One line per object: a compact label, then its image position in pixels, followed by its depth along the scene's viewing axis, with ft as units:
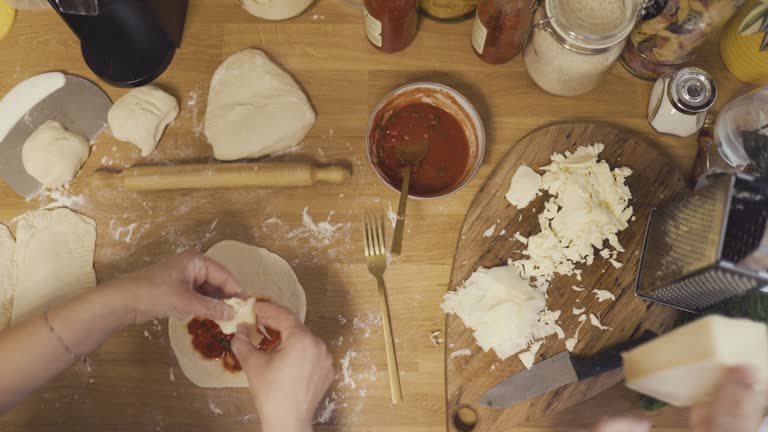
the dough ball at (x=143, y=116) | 4.31
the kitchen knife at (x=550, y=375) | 3.84
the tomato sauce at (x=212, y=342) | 4.12
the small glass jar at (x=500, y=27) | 3.96
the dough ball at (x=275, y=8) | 4.37
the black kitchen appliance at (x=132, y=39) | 4.17
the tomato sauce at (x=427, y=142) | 4.20
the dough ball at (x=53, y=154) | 4.29
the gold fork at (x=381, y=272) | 4.01
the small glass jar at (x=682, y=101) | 4.02
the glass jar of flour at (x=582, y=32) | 3.74
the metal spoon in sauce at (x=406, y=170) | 4.04
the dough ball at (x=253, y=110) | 4.38
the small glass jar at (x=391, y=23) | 3.96
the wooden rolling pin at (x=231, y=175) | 4.24
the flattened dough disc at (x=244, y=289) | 4.07
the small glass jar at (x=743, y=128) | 3.89
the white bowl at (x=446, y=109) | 4.07
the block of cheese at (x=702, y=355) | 2.55
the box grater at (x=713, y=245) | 3.09
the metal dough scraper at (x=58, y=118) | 4.43
